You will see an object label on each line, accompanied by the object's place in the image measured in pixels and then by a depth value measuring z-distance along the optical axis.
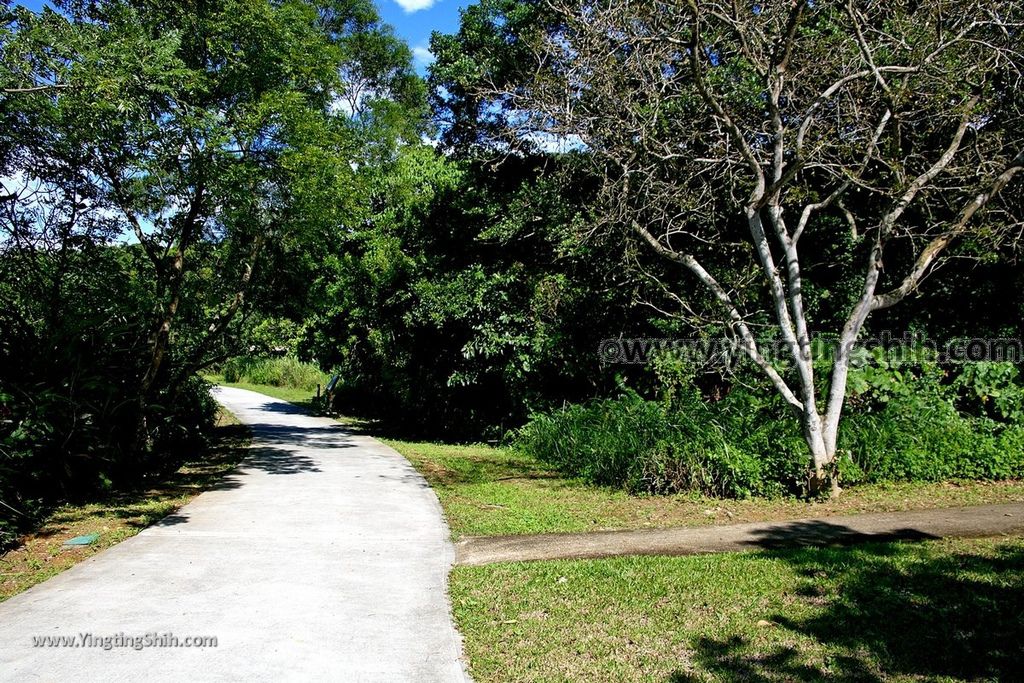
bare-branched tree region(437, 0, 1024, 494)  8.51
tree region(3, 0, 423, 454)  8.13
